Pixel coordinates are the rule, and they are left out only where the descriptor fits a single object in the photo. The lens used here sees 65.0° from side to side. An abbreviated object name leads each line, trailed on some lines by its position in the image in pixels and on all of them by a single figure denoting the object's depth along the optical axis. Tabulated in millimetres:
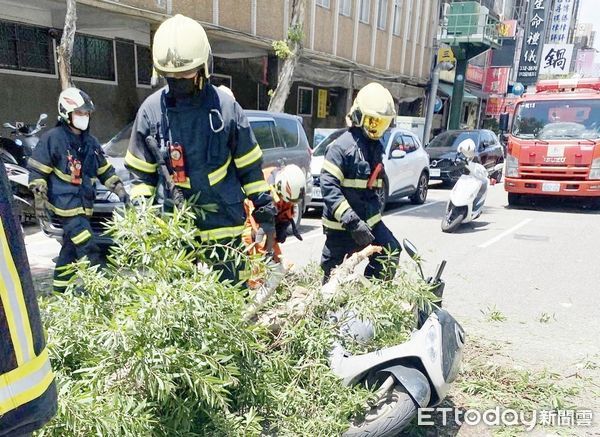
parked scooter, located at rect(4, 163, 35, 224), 5855
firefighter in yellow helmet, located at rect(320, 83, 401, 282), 3137
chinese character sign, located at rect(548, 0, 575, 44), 39625
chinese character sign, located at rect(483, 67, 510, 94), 31828
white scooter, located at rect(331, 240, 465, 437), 2145
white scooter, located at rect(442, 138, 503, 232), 7469
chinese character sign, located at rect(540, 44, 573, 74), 25938
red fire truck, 9016
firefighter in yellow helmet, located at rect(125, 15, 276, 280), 2434
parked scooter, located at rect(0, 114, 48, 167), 6414
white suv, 8656
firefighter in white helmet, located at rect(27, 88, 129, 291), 3637
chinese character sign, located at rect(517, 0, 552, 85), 30766
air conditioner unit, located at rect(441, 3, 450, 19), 22675
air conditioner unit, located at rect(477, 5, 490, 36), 20531
